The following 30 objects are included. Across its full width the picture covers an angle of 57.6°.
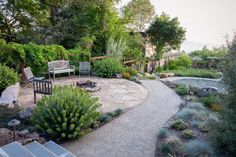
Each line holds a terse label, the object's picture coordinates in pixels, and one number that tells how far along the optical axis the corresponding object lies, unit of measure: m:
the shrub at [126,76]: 10.22
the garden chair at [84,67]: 10.16
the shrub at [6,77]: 6.73
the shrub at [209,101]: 6.44
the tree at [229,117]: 3.46
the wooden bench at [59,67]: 9.26
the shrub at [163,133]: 4.44
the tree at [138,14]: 14.81
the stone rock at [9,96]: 5.41
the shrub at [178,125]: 4.78
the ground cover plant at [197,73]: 12.20
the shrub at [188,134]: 4.41
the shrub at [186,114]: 5.41
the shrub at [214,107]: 5.90
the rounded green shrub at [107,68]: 10.30
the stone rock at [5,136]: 3.88
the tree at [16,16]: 12.55
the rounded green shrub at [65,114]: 4.15
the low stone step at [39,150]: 2.90
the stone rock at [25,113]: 5.04
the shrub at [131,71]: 10.93
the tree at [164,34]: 13.78
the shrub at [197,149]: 3.67
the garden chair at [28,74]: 7.43
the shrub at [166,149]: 3.80
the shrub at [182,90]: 8.06
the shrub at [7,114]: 4.83
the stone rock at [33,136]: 4.05
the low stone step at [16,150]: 2.65
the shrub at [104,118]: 5.17
